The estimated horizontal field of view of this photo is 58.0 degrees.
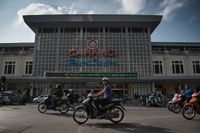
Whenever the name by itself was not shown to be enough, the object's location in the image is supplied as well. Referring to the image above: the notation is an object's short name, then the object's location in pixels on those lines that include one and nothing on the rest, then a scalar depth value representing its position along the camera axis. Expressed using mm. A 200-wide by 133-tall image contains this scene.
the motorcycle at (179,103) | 10838
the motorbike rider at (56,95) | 10688
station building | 36000
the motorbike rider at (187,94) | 10622
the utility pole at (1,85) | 18508
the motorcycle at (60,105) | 10711
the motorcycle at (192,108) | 8273
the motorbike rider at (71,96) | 13516
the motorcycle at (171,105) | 11733
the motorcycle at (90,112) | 7000
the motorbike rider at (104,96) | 7039
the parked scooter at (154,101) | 18734
